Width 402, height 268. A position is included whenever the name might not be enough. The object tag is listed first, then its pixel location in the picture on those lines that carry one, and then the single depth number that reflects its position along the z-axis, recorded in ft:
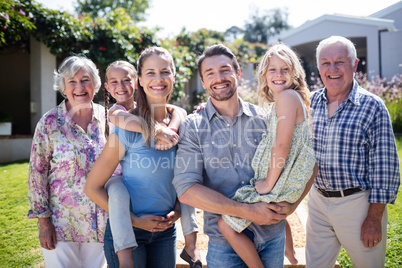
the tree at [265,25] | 153.17
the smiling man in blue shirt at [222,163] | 6.38
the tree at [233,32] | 163.19
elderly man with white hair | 7.91
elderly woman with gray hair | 7.63
